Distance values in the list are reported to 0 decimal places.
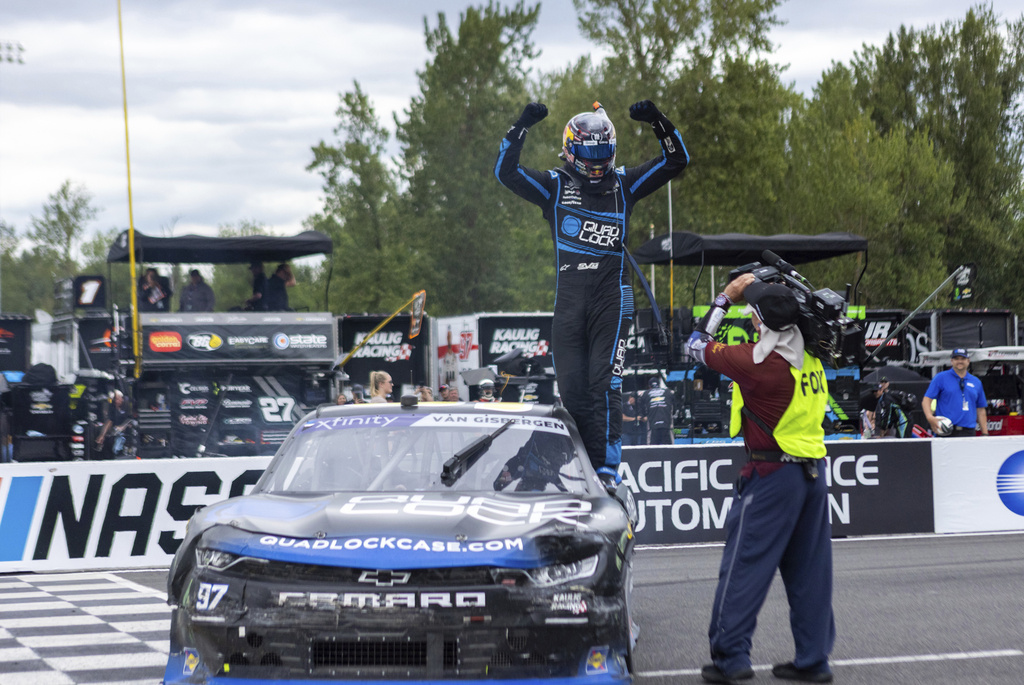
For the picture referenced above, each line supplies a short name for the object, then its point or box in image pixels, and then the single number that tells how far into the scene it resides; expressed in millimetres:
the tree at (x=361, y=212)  49625
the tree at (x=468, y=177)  50250
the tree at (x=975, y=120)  45000
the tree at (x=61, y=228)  72562
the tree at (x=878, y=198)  42438
